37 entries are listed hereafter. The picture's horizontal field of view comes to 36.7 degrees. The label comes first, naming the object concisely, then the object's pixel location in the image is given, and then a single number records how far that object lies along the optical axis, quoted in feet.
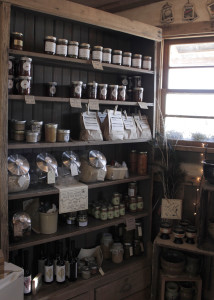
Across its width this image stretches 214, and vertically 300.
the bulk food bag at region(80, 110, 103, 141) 7.86
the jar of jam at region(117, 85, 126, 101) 8.51
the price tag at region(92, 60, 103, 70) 7.63
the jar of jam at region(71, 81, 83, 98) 7.68
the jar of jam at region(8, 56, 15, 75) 6.78
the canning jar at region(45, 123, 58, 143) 7.28
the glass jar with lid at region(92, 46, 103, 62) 7.81
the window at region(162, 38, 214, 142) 9.27
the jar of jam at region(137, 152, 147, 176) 9.18
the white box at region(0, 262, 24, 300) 5.62
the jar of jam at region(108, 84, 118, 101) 8.33
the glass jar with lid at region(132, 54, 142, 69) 8.64
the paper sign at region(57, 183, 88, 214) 7.52
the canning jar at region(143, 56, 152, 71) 8.82
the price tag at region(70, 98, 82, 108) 7.39
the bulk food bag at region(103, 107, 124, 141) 8.23
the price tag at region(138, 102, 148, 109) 8.74
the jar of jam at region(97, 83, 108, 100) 8.15
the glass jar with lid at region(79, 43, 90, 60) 7.59
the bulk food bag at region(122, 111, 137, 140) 8.64
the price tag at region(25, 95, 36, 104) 6.69
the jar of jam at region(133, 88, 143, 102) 8.88
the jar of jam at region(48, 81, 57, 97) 7.53
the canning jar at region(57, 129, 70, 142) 7.48
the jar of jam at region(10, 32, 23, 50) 6.74
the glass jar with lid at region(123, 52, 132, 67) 8.44
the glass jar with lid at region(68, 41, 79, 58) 7.45
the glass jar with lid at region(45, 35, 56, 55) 7.16
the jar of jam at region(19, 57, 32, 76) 6.86
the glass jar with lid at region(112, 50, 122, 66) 8.23
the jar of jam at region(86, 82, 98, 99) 7.94
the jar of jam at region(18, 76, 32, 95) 6.86
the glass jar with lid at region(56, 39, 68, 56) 7.30
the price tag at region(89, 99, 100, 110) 7.80
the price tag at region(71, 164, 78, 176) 7.89
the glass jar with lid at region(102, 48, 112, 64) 8.02
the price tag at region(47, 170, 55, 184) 7.32
